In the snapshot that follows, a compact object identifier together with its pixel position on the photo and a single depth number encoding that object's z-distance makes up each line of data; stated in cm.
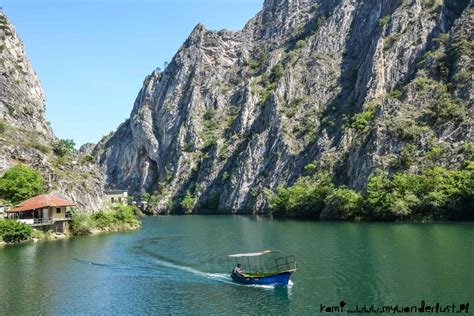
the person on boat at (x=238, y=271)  4741
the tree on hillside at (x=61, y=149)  11619
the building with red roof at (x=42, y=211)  8450
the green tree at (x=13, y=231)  7674
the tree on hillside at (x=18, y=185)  9062
